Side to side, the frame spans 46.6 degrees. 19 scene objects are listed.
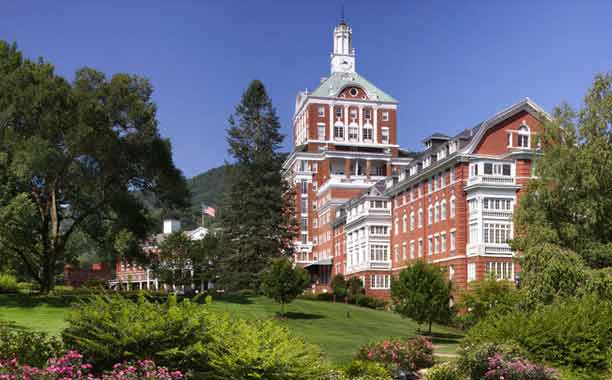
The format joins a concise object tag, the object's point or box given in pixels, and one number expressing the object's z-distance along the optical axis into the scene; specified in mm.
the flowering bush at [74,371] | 13094
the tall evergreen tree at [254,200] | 67750
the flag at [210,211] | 82962
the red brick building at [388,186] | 57750
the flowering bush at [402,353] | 24312
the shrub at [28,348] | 15719
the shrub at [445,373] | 21603
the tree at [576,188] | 37062
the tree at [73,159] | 41750
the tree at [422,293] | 42656
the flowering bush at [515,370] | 19688
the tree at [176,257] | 73250
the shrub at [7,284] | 58094
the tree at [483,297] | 44469
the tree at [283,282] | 48469
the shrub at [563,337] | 21969
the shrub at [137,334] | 15523
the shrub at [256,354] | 15742
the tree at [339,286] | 74188
